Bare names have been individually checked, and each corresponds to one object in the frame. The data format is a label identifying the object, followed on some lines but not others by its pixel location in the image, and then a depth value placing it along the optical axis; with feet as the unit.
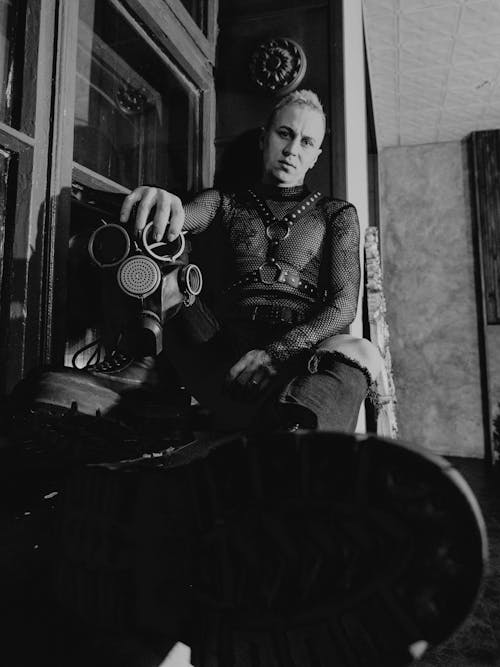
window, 3.38
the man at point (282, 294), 2.72
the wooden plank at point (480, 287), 13.23
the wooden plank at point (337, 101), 5.84
